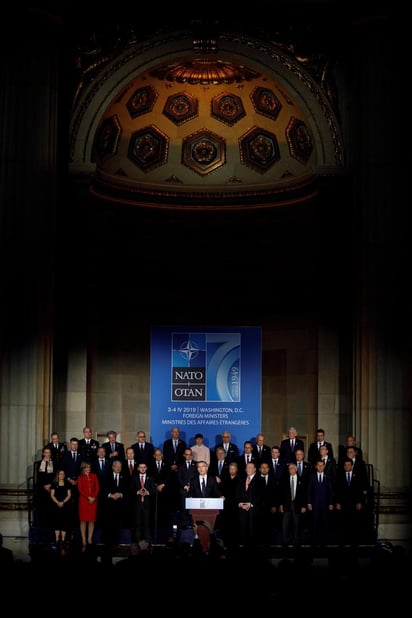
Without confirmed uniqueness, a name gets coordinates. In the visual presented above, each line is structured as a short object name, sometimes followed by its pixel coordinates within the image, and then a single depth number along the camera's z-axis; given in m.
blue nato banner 24.41
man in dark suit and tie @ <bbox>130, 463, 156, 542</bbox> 20.11
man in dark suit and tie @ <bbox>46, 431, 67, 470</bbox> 20.68
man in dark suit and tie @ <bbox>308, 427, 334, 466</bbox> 20.97
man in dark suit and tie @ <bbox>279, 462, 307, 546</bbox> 20.12
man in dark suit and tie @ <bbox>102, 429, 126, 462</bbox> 21.16
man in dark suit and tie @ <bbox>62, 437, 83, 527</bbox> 20.19
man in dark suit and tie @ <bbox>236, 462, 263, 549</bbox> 19.91
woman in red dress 20.02
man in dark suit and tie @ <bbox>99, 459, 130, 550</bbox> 20.20
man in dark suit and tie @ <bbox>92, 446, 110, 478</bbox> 20.55
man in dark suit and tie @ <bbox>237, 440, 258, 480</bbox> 21.10
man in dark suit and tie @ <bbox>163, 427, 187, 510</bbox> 20.88
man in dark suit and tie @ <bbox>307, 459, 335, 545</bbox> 20.12
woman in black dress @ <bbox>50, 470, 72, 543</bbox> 19.91
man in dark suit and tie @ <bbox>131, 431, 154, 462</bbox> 21.41
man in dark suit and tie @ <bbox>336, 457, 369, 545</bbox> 20.06
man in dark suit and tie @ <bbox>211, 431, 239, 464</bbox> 21.45
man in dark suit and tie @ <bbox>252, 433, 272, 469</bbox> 21.22
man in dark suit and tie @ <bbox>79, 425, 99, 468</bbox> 20.92
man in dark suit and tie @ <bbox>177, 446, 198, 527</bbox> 20.27
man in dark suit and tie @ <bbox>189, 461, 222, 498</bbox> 20.14
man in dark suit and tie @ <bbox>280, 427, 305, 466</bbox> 21.34
